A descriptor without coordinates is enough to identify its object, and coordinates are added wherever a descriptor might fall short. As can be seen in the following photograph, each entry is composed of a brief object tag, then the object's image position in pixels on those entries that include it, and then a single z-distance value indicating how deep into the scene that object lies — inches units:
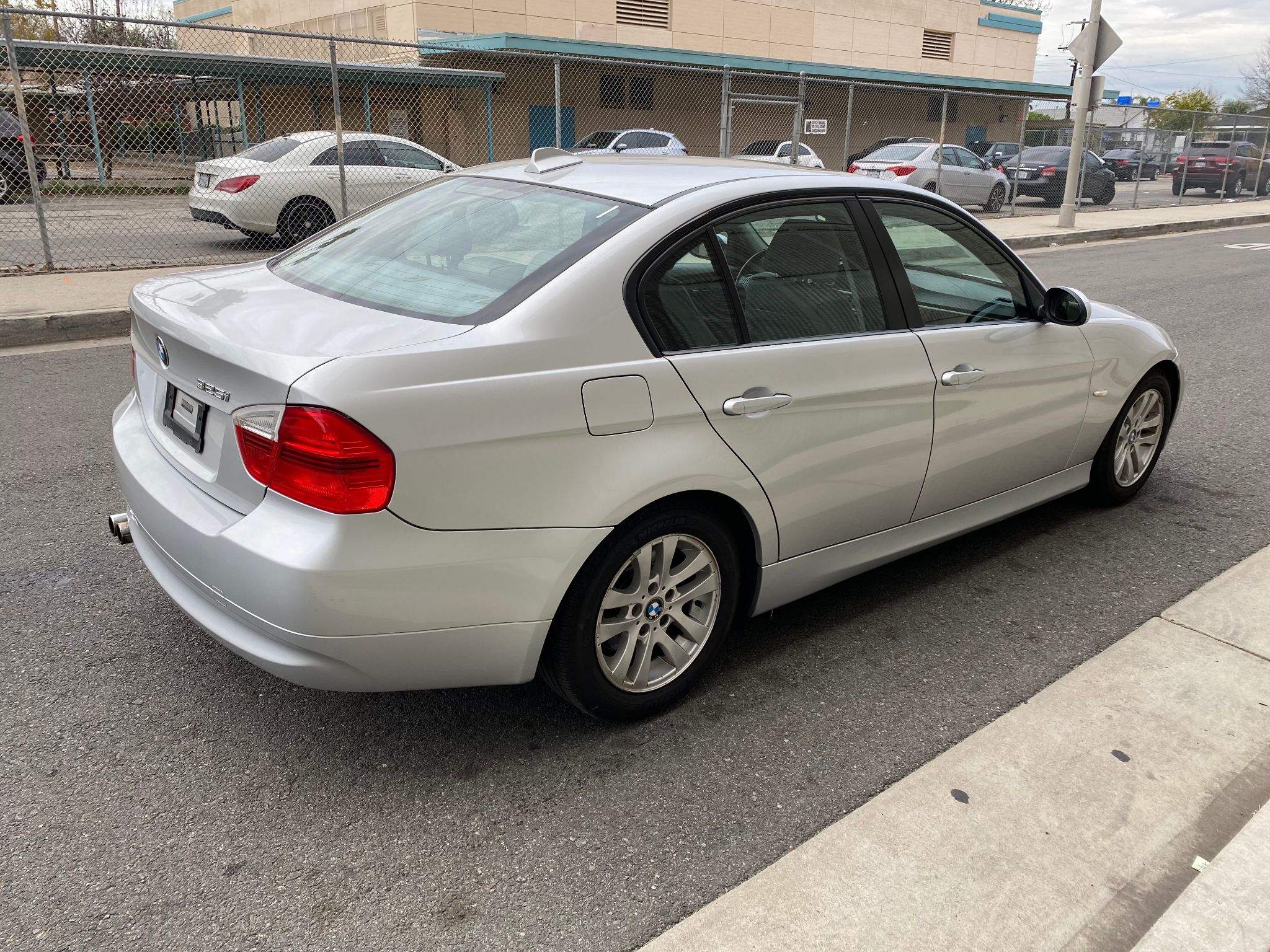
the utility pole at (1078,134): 685.9
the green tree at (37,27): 1305.4
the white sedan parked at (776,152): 857.5
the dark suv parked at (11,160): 537.6
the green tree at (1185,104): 2498.4
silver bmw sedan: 96.9
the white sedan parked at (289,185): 483.2
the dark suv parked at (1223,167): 1142.3
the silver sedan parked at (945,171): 743.1
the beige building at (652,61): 1007.6
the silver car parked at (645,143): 842.8
